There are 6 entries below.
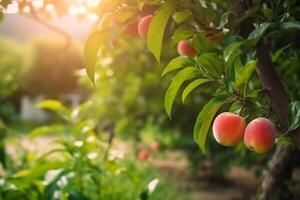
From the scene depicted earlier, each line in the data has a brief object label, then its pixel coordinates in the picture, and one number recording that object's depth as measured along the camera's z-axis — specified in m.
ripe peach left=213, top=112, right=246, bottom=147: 1.30
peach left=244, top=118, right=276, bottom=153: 1.27
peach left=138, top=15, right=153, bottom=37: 1.49
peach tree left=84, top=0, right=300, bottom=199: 1.29
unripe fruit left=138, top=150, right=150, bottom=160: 5.43
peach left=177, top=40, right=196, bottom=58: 1.63
